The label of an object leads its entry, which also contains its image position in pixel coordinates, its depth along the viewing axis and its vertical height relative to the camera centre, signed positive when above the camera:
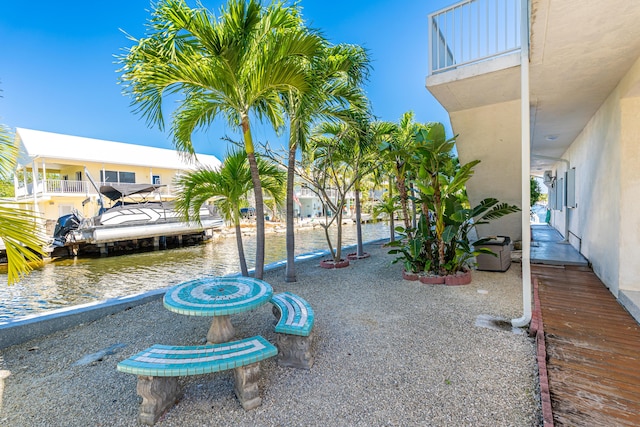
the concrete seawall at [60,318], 3.76 -1.58
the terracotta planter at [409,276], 5.92 -1.54
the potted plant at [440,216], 5.49 -0.34
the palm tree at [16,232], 2.40 -0.17
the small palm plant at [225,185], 6.19 +0.45
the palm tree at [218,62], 4.27 +2.24
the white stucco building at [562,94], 3.37 +1.76
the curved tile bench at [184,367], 2.17 -1.22
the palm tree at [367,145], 7.16 +1.51
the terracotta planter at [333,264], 7.55 -1.60
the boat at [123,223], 14.80 -0.77
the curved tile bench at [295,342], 2.90 -1.40
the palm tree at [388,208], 9.58 -0.23
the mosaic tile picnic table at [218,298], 2.81 -0.97
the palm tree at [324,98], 5.35 +2.13
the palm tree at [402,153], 6.41 +1.18
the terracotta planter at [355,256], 8.72 -1.66
